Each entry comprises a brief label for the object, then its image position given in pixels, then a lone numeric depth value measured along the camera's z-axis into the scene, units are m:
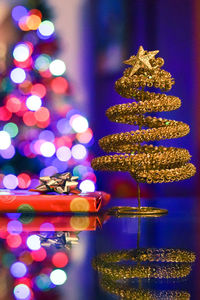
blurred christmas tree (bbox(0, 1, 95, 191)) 1.62
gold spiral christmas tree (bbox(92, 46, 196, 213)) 0.94
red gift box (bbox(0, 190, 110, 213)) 0.93
